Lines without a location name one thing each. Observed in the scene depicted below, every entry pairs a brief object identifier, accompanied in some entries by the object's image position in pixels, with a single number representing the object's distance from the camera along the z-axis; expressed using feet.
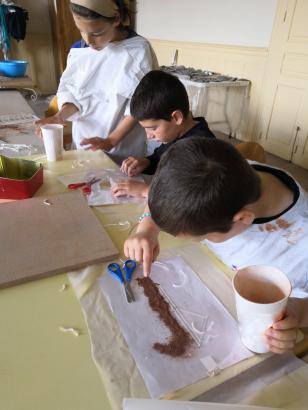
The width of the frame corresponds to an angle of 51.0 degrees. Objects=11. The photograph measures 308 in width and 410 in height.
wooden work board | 2.39
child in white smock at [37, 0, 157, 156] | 4.13
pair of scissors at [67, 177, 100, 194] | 3.64
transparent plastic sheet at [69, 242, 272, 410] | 1.68
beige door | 10.09
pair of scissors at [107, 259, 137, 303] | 2.26
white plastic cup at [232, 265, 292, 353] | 1.70
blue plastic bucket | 10.41
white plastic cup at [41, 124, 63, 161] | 4.10
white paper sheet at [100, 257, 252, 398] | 1.76
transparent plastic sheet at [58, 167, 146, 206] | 3.49
